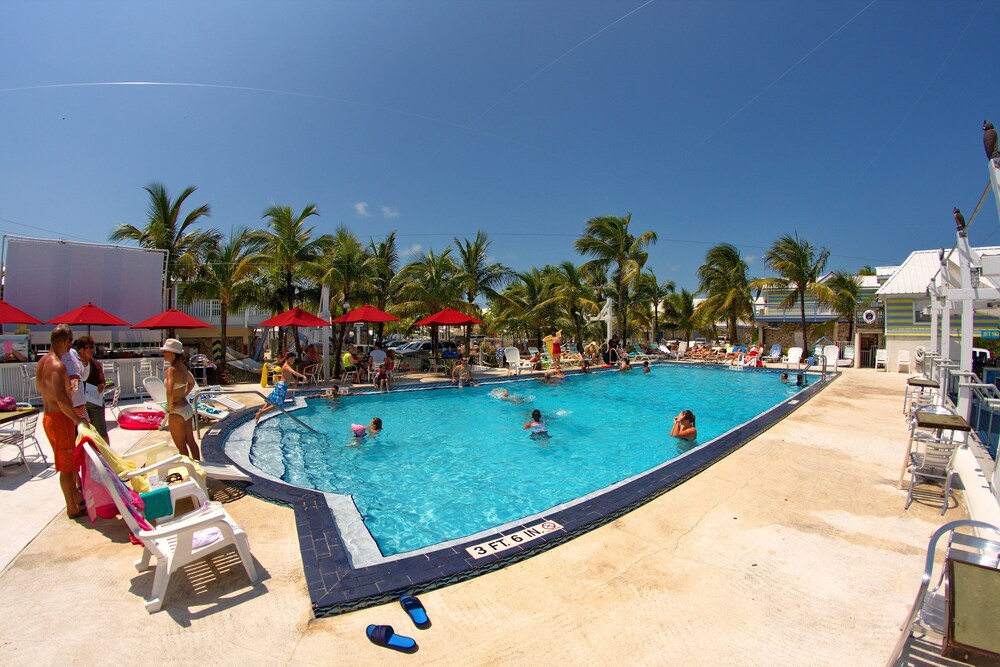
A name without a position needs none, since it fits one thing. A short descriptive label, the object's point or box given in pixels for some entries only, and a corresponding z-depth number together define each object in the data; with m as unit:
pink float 7.87
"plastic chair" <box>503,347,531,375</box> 17.66
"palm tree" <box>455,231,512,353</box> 19.91
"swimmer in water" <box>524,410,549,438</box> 9.14
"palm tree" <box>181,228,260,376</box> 15.45
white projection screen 12.27
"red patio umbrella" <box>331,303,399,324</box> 14.17
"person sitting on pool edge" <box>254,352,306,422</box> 9.29
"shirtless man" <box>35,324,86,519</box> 3.78
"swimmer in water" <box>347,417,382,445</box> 8.45
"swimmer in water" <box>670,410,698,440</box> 8.60
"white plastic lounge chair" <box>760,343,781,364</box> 22.58
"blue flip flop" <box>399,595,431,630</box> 2.64
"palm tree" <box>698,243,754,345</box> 25.22
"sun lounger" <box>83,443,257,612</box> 2.77
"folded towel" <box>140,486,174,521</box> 3.58
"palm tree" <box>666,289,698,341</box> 34.16
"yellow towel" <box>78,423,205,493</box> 3.70
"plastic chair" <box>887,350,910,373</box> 17.81
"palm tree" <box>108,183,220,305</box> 16.58
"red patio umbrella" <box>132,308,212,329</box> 11.26
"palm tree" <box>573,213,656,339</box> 22.78
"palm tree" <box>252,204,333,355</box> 15.62
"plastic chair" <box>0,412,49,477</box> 5.13
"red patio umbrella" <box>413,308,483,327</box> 15.54
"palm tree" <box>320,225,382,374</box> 16.47
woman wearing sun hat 4.95
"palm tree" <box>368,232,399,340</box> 19.81
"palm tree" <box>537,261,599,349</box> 23.55
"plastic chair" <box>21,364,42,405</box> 9.12
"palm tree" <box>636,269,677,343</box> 29.00
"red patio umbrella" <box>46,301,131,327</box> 10.04
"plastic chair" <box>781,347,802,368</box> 19.10
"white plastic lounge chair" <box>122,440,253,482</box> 4.55
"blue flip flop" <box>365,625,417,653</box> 2.43
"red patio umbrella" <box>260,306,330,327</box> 12.89
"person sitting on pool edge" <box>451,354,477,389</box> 14.78
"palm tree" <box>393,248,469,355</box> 17.91
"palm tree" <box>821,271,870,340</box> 24.77
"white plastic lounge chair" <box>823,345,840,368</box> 19.30
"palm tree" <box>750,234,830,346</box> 22.69
